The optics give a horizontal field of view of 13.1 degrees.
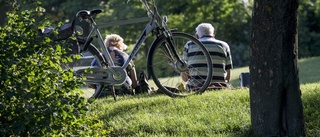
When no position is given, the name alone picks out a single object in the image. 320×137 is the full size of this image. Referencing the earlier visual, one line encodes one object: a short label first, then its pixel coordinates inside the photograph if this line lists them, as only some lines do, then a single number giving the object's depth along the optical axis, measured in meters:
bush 10.11
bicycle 14.54
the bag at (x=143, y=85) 16.62
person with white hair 16.73
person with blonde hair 16.86
